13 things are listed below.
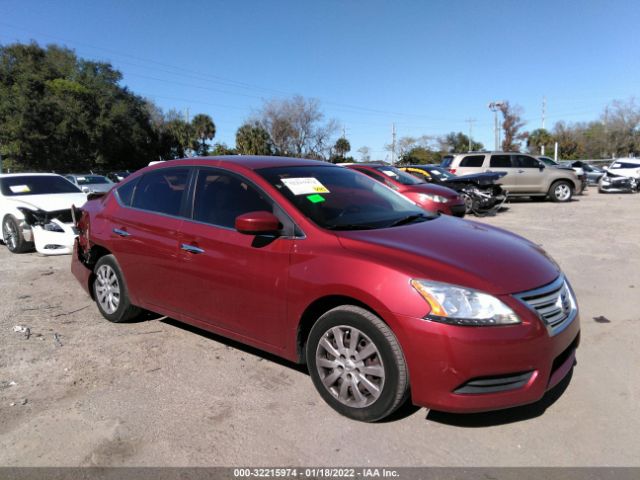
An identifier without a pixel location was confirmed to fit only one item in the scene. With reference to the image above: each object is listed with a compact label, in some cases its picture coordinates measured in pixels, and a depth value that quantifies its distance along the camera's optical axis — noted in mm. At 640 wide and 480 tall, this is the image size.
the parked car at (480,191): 13570
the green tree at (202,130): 60281
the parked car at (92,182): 19609
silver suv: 17281
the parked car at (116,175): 32762
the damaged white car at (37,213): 8039
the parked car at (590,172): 27438
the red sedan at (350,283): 2631
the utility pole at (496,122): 61862
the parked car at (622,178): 21375
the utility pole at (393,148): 65444
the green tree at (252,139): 54125
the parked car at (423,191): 10188
